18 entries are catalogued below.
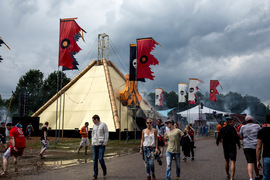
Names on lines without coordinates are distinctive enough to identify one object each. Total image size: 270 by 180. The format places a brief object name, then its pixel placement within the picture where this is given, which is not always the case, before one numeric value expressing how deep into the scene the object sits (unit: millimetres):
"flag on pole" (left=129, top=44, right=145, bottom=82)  19453
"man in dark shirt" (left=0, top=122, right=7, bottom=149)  14727
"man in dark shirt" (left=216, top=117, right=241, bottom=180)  7261
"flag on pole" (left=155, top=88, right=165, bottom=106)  38494
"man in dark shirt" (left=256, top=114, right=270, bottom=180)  4754
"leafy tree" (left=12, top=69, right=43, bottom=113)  58031
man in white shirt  7988
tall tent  26438
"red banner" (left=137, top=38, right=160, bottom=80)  18703
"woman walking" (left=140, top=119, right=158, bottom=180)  7177
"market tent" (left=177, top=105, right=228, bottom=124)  53812
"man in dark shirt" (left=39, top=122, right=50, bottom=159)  12258
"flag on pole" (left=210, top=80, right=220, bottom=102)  38000
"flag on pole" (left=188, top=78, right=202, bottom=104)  34094
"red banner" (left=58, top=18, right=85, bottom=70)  16672
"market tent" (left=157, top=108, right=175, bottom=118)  43362
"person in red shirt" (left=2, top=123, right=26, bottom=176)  8469
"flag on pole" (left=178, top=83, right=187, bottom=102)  34800
